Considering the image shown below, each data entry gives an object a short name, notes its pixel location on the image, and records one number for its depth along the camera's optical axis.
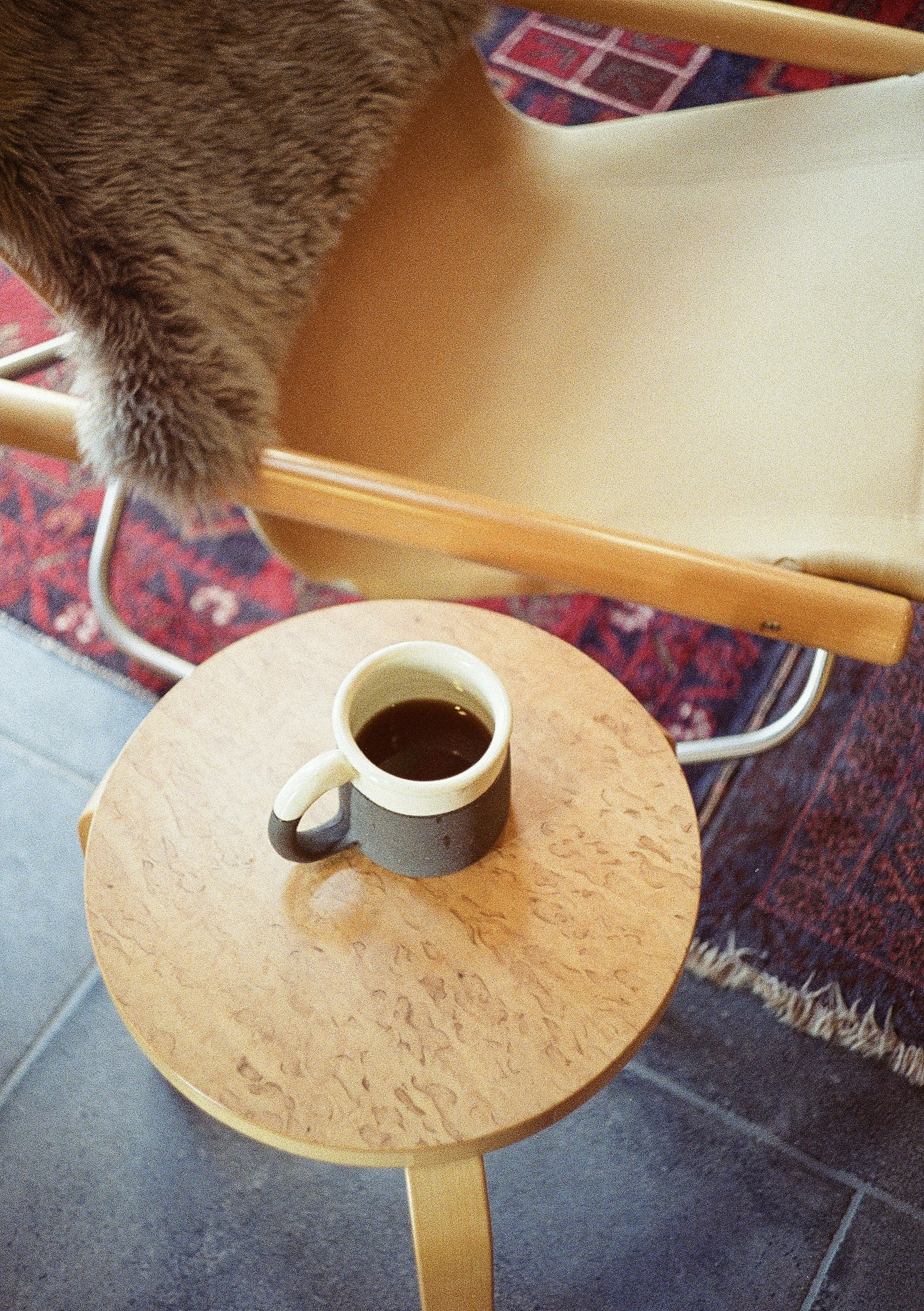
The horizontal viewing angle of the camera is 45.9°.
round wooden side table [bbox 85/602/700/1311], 0.65
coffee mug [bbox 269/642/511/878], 0.65
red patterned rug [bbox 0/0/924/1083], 1.10
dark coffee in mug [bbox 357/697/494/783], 0.70
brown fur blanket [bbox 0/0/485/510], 0.78
